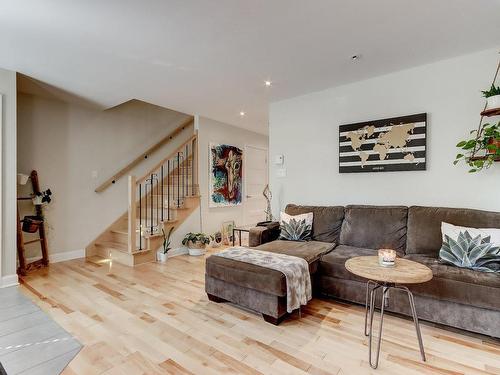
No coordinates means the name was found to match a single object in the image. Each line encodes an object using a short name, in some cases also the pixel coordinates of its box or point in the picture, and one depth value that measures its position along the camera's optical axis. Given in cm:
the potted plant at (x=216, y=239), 515
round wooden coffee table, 168
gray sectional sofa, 205
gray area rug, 176
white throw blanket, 225
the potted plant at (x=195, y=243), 453
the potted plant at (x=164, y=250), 417
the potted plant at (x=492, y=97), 236
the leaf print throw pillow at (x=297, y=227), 333
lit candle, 189
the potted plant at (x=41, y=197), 377
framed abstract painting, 521
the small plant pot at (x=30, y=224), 357
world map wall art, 302
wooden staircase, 402
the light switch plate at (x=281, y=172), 414
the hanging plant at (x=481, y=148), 243
